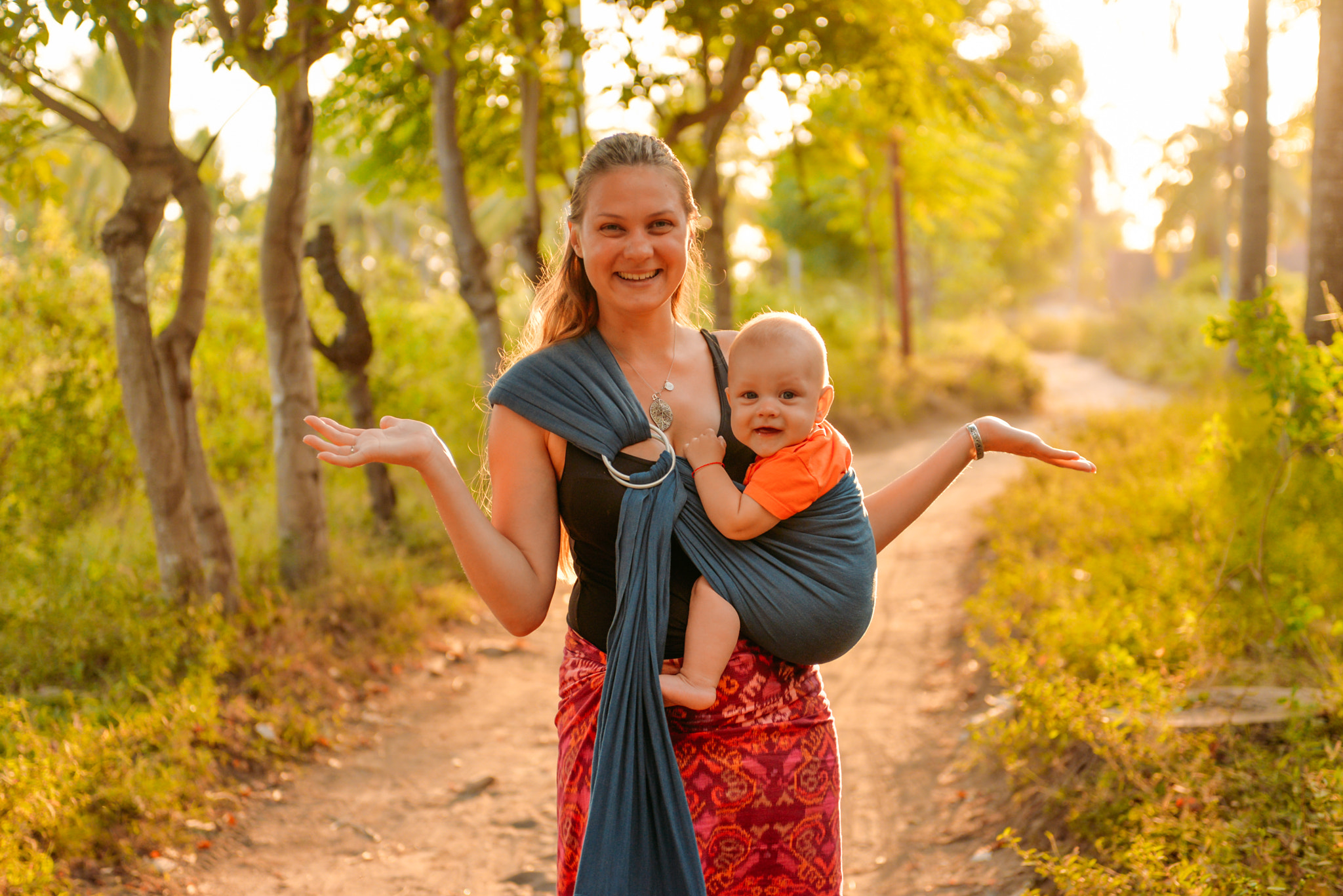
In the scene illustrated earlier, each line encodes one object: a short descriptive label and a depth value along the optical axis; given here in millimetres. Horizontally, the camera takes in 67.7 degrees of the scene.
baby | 1939
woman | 2010
